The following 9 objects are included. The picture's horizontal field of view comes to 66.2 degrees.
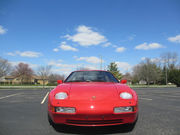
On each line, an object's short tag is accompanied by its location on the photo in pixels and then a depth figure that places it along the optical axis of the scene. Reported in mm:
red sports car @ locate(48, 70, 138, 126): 2139
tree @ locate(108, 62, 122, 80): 51150
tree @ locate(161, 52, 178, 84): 56906
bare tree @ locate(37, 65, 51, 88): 57006
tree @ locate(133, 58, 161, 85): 51375
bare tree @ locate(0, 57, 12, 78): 44938
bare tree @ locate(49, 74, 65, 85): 72125
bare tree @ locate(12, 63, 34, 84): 61281
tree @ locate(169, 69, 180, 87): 44162
